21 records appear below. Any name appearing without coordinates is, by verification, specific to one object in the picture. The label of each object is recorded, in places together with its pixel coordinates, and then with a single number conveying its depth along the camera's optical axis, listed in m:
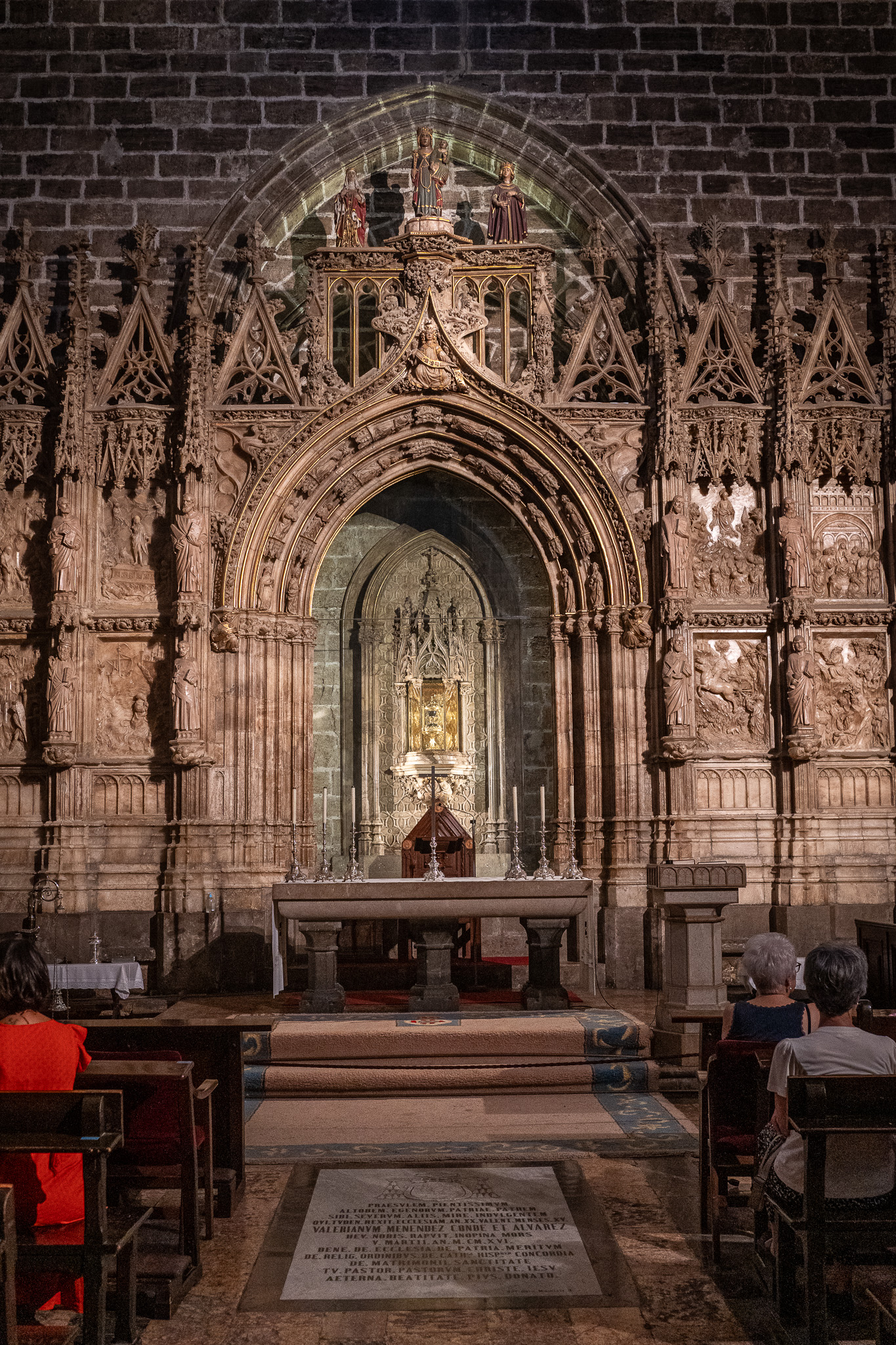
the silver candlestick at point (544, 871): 11.39
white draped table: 10.87
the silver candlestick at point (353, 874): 11.33
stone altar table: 10.66
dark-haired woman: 4.38
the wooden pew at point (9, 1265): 3.65
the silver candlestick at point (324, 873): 11.47
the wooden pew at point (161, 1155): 4.91
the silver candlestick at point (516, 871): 11.31
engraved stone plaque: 5.05
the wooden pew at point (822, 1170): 4.27
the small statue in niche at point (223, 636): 13.37
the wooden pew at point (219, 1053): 6.12
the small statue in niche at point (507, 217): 14.34
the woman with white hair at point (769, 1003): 5.89
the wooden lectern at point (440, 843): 13.09
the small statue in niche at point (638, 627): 13.45
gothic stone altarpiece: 13.22
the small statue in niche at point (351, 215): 14.12
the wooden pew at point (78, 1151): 4.12
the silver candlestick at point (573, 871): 11.53
